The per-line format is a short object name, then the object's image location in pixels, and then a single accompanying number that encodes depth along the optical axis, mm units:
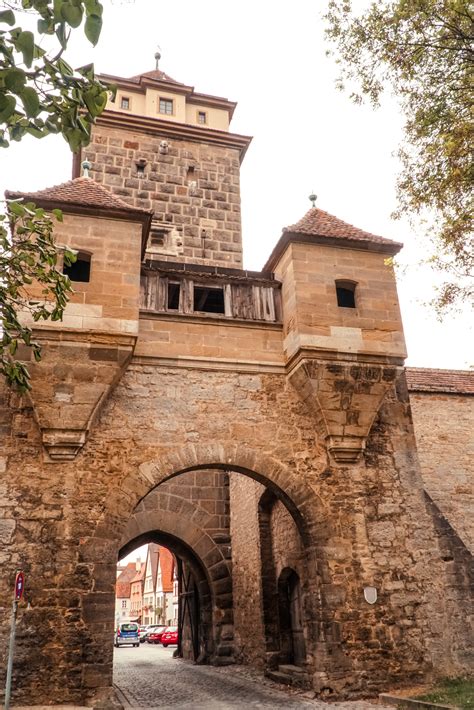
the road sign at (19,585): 7405
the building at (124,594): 74281
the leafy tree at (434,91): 7750
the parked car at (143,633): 35994
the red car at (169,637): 29442
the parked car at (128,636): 31969
